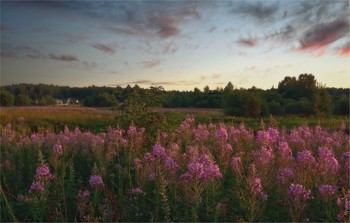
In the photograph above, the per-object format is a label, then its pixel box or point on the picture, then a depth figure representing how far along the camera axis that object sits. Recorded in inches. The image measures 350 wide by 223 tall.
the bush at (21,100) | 2903.5
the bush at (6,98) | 2687.0
